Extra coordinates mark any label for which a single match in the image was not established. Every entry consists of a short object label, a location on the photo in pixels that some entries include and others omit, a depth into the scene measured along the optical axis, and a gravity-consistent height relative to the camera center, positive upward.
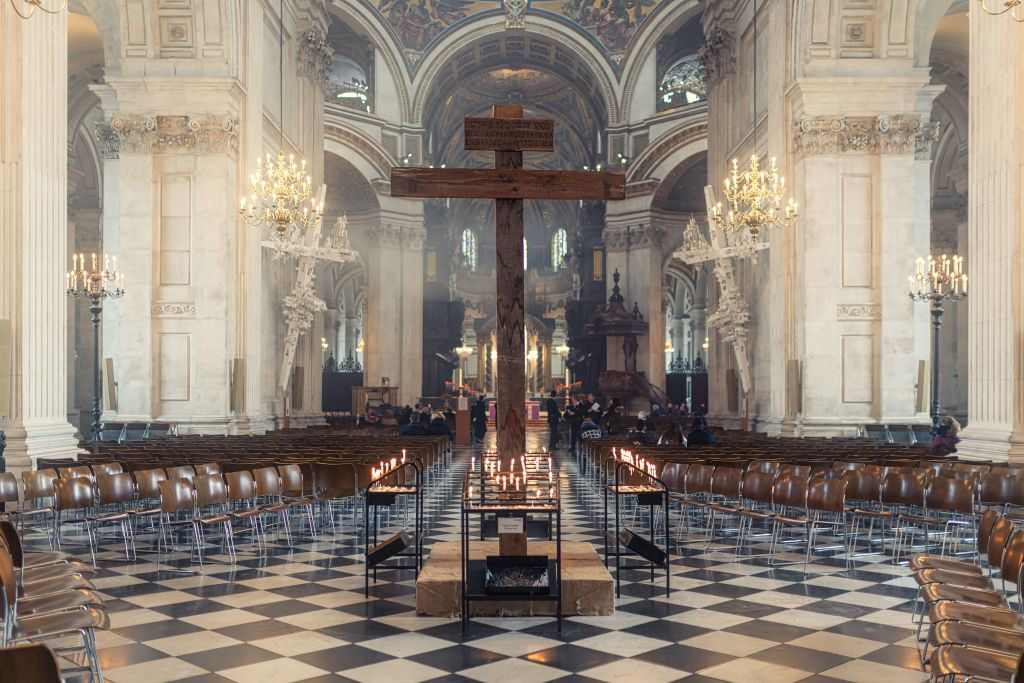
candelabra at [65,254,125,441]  16.52 +0.86
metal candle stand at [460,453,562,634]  6.47 -1.47
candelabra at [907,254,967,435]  16.28 +0.95
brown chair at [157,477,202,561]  8.54 -1.44
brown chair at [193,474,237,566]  8.80 -1.51
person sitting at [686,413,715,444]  14.73 -1.48
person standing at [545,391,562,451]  26.23 -2.29
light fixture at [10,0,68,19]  10.99 +3.87
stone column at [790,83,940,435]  18.11 +1.58
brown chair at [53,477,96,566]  8.32 -1.39
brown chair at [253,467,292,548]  9.84 -1.54
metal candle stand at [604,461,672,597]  7.53 -1.62
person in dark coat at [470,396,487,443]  28.09 -2.36
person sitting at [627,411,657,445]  16.69 -1.70
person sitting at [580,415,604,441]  18.86 -1.82
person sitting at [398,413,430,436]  18.92 -1.88
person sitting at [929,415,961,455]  13.61 -1.51
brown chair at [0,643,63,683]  3.14 -1.07
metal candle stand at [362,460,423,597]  7.57 -1.59
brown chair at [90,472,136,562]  8.72 -1.45
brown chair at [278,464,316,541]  10.45 -1.61
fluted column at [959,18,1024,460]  11.04 +1.14
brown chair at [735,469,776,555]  9.41 -1.50
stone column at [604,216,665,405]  37.34 +2.68
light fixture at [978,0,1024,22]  10.90 +3.75
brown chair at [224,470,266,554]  9.36 -1.52
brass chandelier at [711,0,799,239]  17.25 +2.49
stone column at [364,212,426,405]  36.28 +1.16
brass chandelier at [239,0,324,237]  17.19 +2.56
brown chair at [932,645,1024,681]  4.07 -1.40
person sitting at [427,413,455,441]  21.57 -2.00
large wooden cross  7.04 +1.10
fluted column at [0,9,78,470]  11.09 +1.25
